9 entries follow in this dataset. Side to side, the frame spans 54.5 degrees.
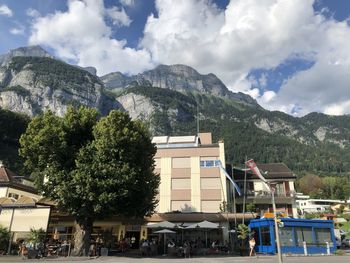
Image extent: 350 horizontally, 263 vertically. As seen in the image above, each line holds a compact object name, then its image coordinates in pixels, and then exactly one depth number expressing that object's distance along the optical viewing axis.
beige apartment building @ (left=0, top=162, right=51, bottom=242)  29.39
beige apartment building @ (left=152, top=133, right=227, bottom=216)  44.56
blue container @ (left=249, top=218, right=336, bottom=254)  29.81
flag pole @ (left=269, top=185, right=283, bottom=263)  13.78
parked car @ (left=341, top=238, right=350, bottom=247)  44.53
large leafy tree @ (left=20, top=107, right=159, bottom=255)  24.11
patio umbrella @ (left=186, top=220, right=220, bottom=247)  32.59
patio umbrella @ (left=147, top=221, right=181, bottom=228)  32.88
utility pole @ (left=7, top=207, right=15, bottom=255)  26.39
